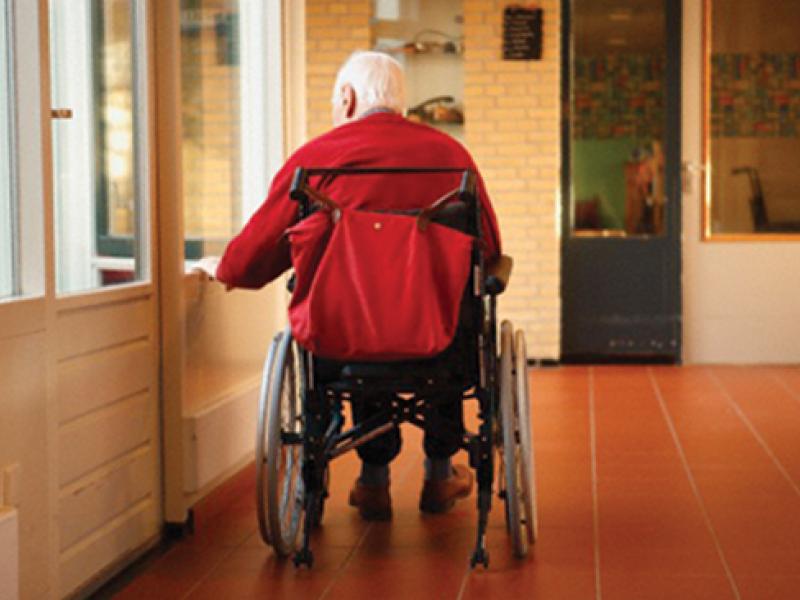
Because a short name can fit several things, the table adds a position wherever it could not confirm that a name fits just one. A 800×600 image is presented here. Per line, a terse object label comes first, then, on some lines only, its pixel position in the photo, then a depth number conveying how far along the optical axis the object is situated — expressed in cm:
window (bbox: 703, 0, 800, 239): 777
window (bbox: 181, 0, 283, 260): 409
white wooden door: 302
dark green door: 771
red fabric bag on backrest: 312
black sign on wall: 765
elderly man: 336
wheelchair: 324
